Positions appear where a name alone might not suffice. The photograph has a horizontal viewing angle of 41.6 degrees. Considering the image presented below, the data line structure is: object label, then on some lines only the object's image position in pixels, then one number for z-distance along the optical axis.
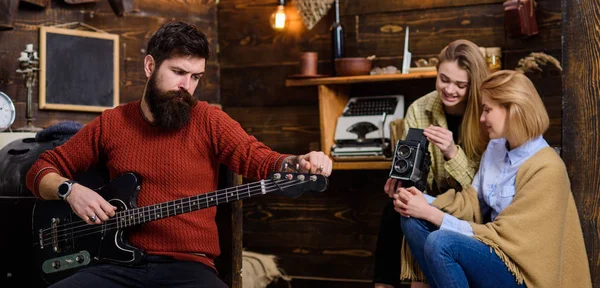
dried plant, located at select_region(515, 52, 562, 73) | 3.93
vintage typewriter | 4.11
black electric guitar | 2.35
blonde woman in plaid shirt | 3.14
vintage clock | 3.64
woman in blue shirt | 2.62
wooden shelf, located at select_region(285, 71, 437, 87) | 3.98
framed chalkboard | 4.05
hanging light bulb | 4.50
